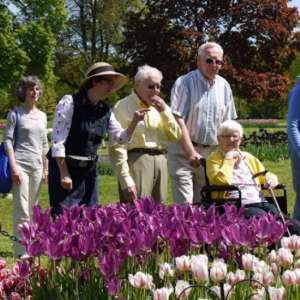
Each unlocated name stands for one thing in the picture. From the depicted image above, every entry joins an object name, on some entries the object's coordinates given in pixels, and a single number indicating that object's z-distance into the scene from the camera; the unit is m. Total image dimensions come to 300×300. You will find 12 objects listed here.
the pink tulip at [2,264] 5.84
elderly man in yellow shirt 8.07
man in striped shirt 8.82
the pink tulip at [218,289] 4.42
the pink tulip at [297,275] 4.41
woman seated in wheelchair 8.46
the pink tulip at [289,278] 4.38
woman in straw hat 7.61
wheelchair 8.28
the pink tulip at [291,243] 5.02
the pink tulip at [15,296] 5.34
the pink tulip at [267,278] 4.49
